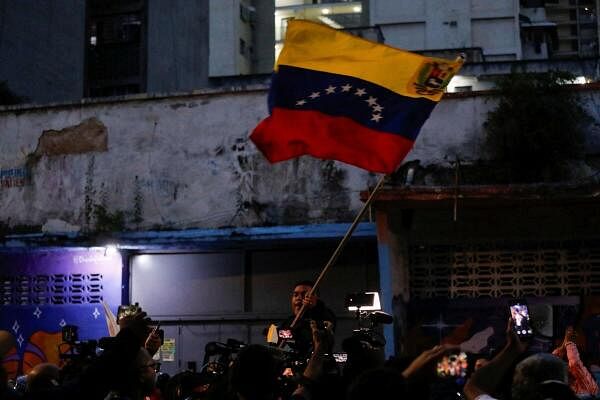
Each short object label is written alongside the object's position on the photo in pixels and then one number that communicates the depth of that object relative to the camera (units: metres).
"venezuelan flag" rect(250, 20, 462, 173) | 8.12
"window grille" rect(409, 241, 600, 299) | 11.91
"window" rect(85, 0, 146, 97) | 27.83
